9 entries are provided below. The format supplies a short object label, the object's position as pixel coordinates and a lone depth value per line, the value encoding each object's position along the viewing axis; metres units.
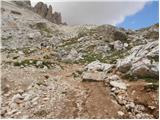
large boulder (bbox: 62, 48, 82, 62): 12.65
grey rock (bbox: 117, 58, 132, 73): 8.82
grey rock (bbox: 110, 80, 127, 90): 7.36
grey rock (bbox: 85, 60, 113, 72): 9.46
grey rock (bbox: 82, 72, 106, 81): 8.32
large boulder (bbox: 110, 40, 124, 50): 15.22
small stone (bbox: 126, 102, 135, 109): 6.39
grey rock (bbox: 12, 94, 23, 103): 6.69
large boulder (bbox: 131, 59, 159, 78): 7.90
